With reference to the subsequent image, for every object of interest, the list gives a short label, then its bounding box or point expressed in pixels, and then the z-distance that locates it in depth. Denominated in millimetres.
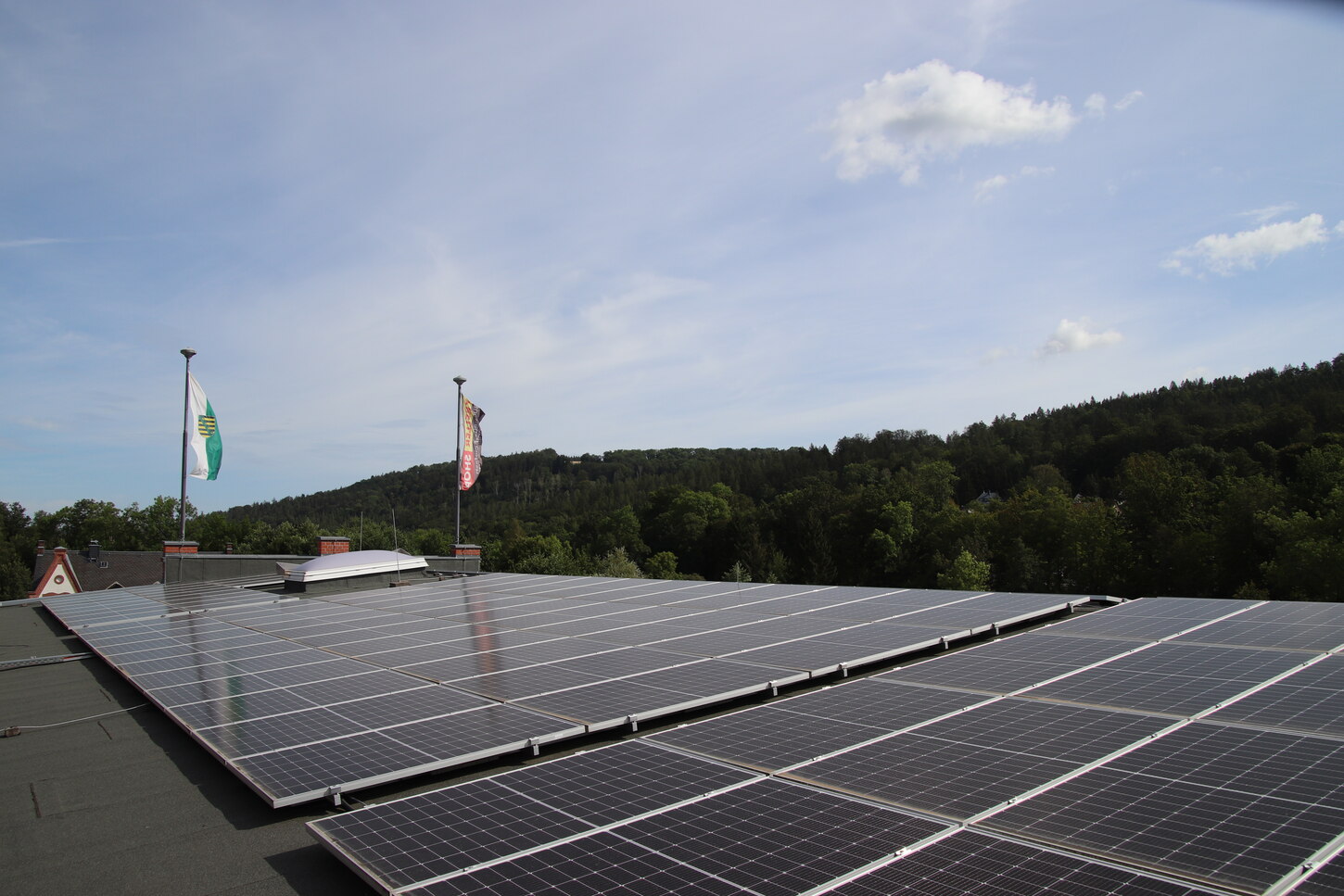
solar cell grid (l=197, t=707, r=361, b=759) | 7805
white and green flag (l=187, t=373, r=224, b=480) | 24969
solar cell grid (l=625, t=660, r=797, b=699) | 9391
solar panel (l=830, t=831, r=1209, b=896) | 4270
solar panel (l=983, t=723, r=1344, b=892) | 4559
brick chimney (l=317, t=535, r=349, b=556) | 31703
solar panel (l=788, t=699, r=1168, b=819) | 5789
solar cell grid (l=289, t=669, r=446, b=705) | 9688
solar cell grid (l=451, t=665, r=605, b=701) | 9562
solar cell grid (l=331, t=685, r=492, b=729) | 8609
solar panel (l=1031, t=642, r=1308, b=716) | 8055
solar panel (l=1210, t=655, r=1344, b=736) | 7047
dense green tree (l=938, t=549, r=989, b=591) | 78875
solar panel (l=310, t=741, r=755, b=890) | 5215
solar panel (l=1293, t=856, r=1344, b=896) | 4074
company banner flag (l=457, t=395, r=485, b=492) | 29156
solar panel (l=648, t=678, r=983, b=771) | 7090
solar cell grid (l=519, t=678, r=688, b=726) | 8477
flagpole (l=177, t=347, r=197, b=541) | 24594
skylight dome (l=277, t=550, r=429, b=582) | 23547
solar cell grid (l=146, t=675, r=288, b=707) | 9961
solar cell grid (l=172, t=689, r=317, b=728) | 8895
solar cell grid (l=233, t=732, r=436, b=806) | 6691
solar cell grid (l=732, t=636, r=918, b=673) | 10445
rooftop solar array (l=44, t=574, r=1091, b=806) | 7801
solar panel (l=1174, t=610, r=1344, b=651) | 10422
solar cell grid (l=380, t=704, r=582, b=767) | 7441
